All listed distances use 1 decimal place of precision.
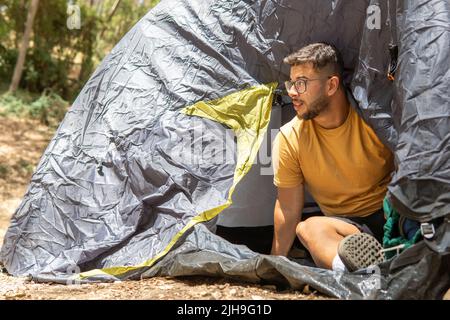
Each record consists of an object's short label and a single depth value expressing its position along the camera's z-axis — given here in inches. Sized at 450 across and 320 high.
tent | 109.0
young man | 121.0
